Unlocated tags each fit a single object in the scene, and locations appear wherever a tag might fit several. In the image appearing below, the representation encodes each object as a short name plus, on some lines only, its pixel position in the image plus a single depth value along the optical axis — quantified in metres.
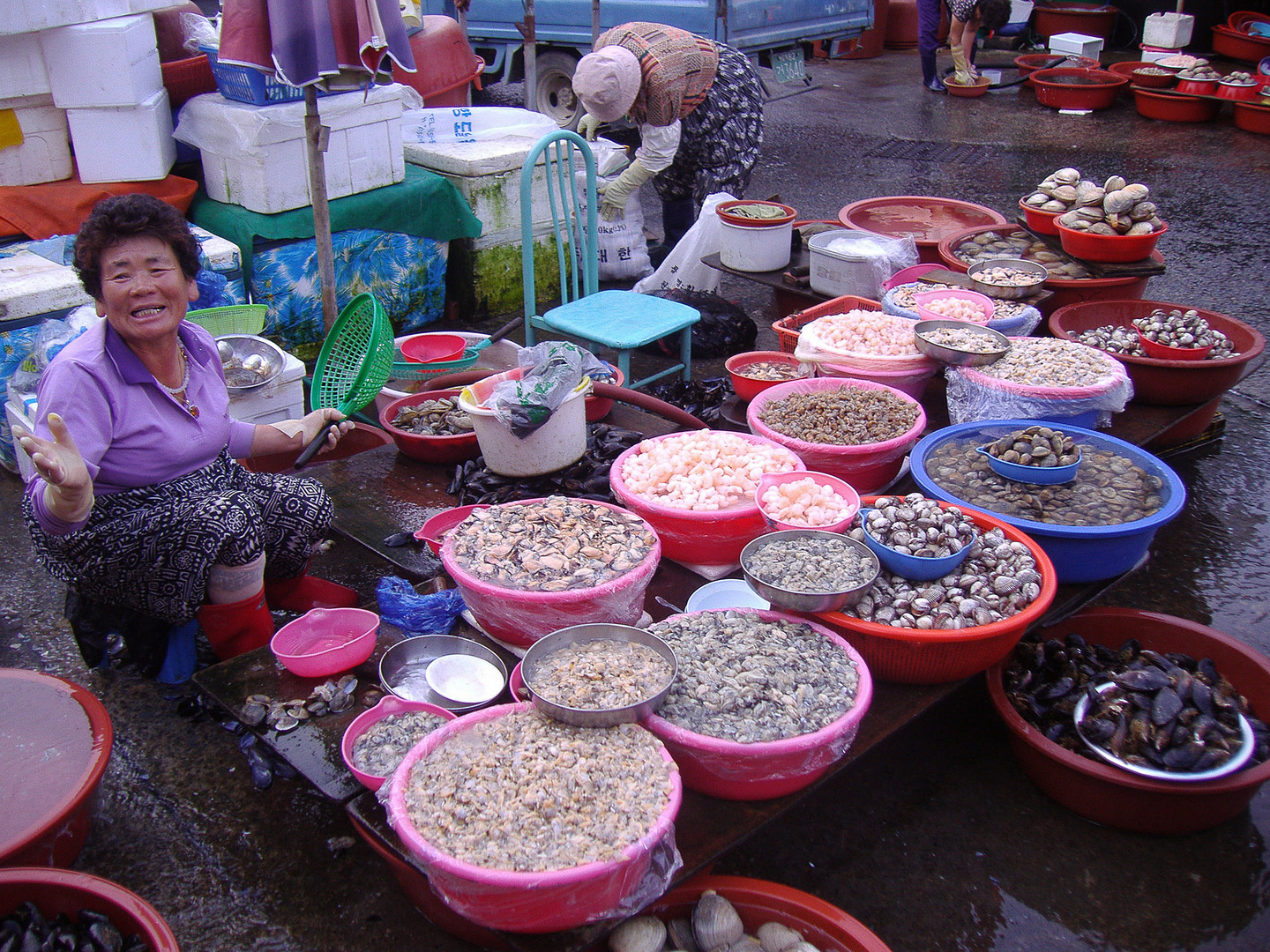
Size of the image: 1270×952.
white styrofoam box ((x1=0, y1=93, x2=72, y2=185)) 4.16
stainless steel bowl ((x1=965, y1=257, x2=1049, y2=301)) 4.04
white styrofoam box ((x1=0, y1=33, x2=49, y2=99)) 3.94
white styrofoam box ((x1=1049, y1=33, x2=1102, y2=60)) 10.88
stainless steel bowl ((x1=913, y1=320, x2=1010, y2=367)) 3.24
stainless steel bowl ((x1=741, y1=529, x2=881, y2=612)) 2.08
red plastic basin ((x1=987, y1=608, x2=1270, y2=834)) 2.19
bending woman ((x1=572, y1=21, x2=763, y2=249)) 4.57
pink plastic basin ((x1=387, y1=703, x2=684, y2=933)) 1.47
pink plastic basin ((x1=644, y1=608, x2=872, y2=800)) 1.75
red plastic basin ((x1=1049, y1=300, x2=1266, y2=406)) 3.46
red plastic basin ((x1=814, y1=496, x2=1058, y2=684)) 2.05
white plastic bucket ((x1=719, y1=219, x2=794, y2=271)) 4.68
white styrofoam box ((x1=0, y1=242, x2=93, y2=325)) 3.57
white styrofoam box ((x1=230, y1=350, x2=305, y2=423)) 3.58
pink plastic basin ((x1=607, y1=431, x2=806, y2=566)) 2.44
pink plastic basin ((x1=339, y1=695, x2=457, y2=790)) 1.95
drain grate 8.56
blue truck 7.94
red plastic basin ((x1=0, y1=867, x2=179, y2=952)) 1.65
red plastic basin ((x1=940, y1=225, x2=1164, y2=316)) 4.25
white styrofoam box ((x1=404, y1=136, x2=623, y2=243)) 5.23
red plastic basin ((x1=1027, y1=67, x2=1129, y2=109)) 9.91
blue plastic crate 4.28
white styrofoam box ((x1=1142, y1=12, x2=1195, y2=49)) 10.19
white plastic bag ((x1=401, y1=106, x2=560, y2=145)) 5.55
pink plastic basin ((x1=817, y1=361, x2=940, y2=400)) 3.37
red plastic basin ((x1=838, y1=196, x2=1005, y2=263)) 5.15
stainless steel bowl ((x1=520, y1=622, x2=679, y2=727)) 1.75
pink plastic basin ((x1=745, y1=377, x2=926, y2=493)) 2.81
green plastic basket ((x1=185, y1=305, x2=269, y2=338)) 3.81
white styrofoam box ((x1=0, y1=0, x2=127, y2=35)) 3.76
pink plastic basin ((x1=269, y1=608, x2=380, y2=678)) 2.21
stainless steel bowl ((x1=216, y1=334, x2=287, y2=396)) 3.52
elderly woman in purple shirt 2.24
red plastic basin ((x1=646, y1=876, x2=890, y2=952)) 1.77
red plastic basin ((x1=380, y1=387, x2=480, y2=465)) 3.15
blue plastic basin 2.43
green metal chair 3.86
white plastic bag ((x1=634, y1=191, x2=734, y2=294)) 4.95
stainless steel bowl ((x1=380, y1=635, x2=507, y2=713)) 2.18
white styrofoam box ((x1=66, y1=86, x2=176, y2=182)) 4.20
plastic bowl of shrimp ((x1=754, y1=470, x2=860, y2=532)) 2.38
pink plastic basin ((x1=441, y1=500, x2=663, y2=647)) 2.08
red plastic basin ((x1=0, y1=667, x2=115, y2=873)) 1.90
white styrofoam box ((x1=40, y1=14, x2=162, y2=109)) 3.99
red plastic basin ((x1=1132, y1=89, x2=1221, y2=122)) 9.34
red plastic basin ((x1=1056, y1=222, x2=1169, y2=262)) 4.28
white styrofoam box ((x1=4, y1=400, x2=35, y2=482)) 3.36
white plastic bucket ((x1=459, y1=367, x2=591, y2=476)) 2.81
